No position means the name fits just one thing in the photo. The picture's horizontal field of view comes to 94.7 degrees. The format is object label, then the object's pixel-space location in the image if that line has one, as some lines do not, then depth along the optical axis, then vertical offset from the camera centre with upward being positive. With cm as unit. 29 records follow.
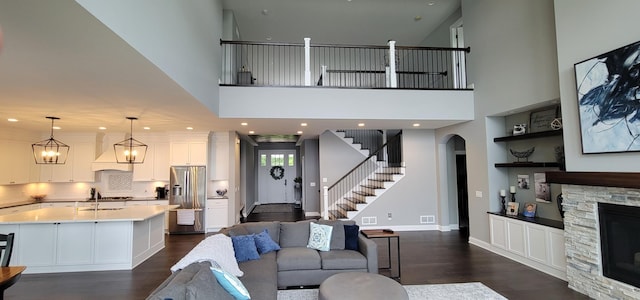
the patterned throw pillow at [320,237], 415 -94
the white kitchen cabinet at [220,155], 769 +47
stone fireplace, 327 -80
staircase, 761 -27
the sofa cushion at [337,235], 421 -92
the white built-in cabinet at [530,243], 417 -119
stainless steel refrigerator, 721 -50
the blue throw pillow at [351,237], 422 -96
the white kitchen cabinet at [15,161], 633 +34
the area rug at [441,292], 353 -152
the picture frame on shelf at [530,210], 499 -72
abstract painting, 309 +74
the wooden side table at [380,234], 408 -90
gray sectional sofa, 300 -111
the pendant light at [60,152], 716 +56
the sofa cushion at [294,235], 434 -94
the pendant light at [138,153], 731 +55
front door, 1300 -35
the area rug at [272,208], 1076 -140
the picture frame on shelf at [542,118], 486 +83
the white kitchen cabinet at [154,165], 756 +25
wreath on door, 1299 -3
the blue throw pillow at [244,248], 371 -96
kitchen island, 461 -104
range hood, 736 +30
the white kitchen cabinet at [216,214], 743 -103
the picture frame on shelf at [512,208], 518 -72
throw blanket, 261 -78
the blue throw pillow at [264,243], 404 -98
